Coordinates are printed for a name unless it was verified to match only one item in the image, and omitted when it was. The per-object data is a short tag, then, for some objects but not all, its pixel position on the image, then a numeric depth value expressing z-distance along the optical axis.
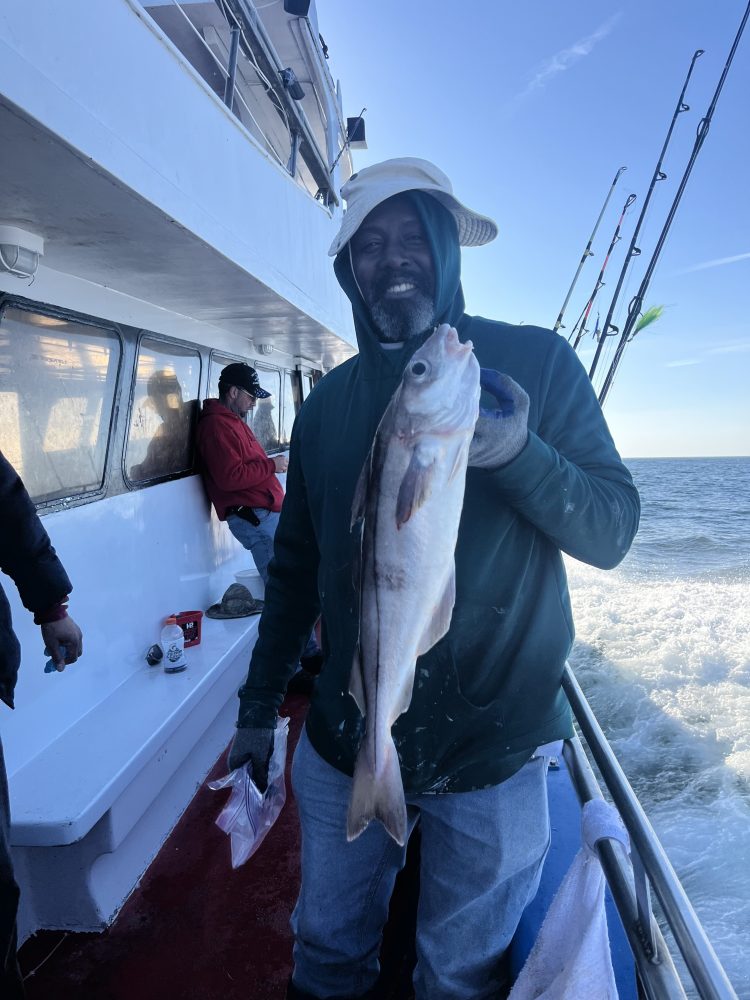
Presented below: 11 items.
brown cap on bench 4.89
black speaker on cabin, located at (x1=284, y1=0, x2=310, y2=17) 5.89
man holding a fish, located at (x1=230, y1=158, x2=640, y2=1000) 1.33
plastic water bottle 3.81
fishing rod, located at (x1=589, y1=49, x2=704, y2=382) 5.11
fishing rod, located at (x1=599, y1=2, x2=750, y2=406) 4.64
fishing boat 2.10
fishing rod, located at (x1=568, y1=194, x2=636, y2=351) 6.61
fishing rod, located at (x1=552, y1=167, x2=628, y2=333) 6.97
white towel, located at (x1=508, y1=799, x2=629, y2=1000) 1.28
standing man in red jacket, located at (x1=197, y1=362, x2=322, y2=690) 5.15
